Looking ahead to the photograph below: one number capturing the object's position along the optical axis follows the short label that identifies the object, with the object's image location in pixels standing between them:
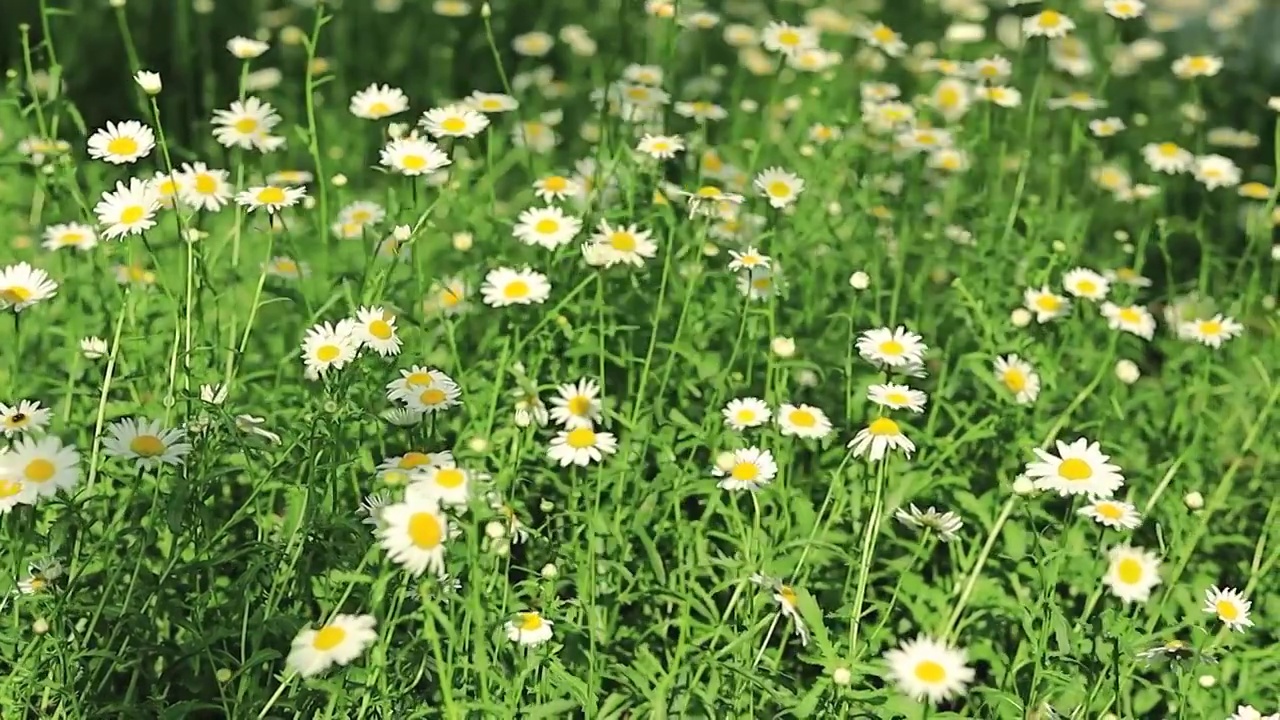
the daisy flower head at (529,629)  1.71
